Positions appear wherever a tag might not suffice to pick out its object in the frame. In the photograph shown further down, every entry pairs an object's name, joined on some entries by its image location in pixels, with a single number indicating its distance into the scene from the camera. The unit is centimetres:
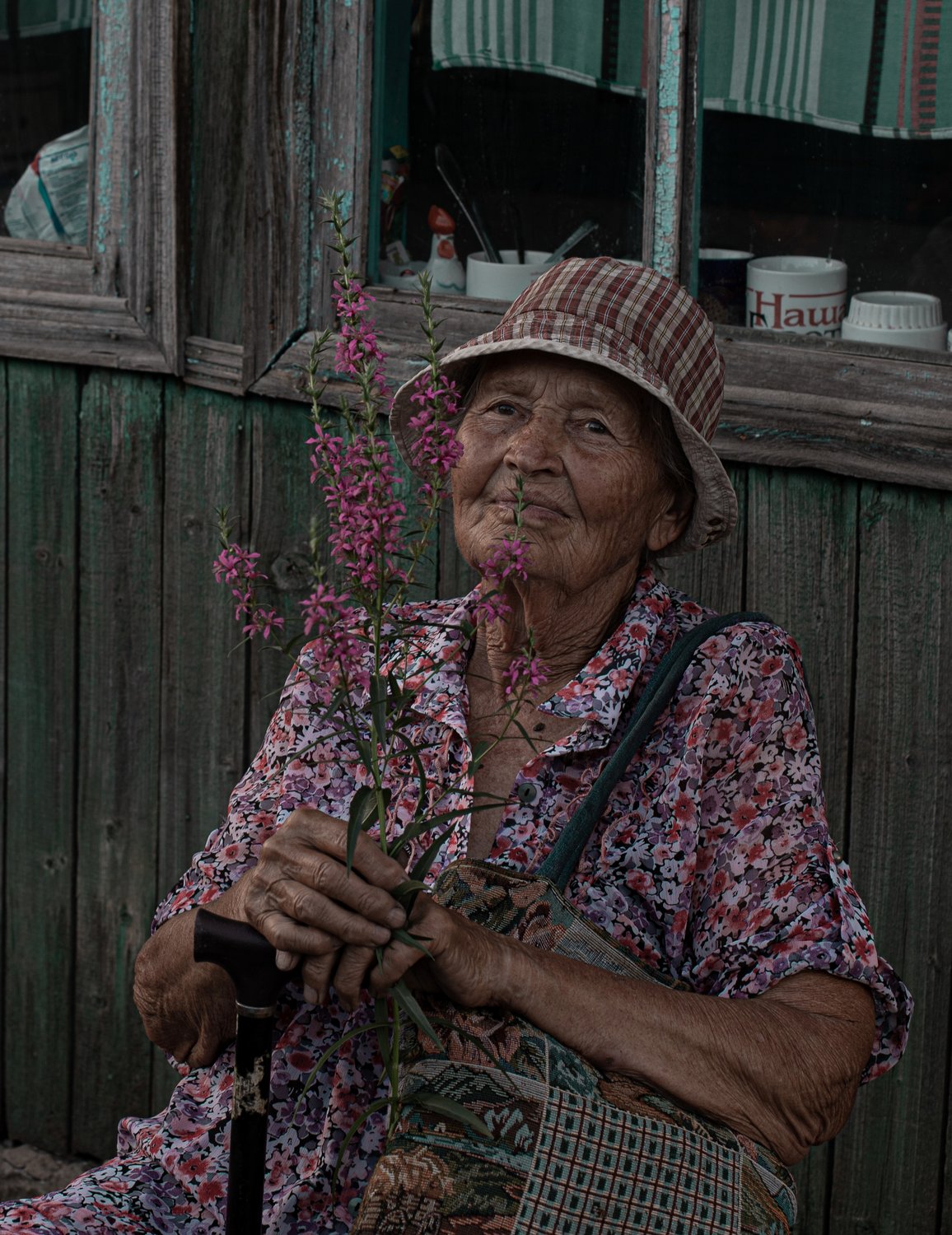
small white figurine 297
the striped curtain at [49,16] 328
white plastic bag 336
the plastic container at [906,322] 255
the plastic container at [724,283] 272
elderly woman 187
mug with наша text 264
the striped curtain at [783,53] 252
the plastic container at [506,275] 290
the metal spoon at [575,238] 285
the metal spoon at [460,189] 296
